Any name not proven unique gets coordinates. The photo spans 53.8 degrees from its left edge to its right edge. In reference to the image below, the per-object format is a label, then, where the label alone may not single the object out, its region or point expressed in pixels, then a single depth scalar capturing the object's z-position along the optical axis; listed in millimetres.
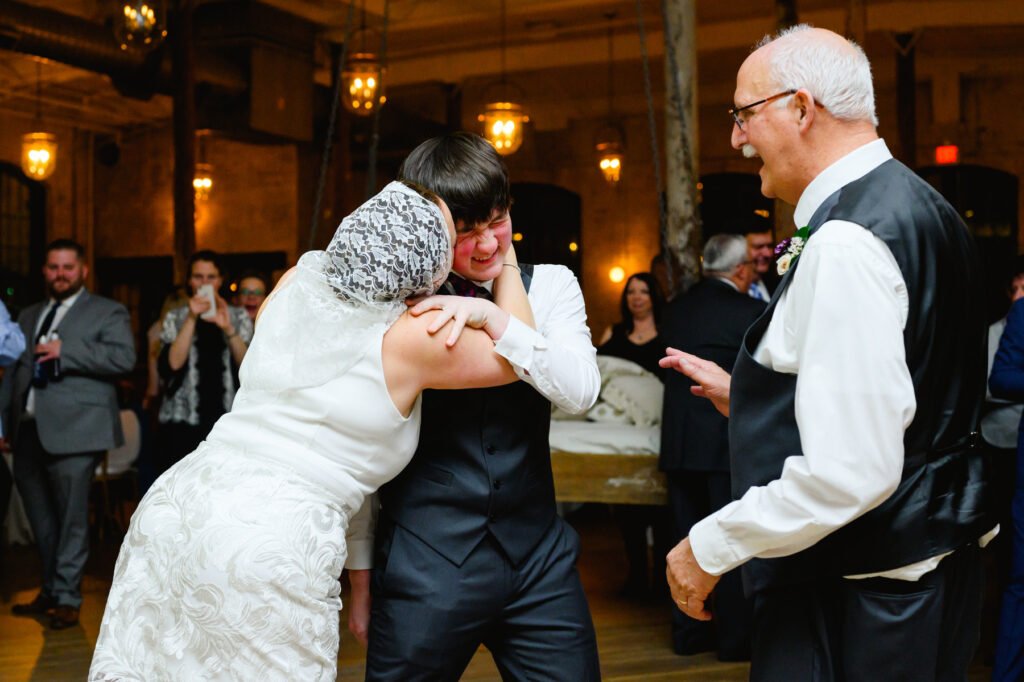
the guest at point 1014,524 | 3459
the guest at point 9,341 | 4508
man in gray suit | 4848
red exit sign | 10971
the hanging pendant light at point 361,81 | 6996
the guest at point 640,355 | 5418
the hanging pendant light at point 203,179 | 12180
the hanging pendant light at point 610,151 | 10289
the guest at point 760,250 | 4988
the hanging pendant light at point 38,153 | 10391
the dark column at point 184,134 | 9000
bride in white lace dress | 1633
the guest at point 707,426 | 4227
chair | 7094
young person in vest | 1845
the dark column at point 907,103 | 10367
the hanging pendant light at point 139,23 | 5809
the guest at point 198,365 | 5242
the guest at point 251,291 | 6141
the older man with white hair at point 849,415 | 1407
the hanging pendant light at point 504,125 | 8039
